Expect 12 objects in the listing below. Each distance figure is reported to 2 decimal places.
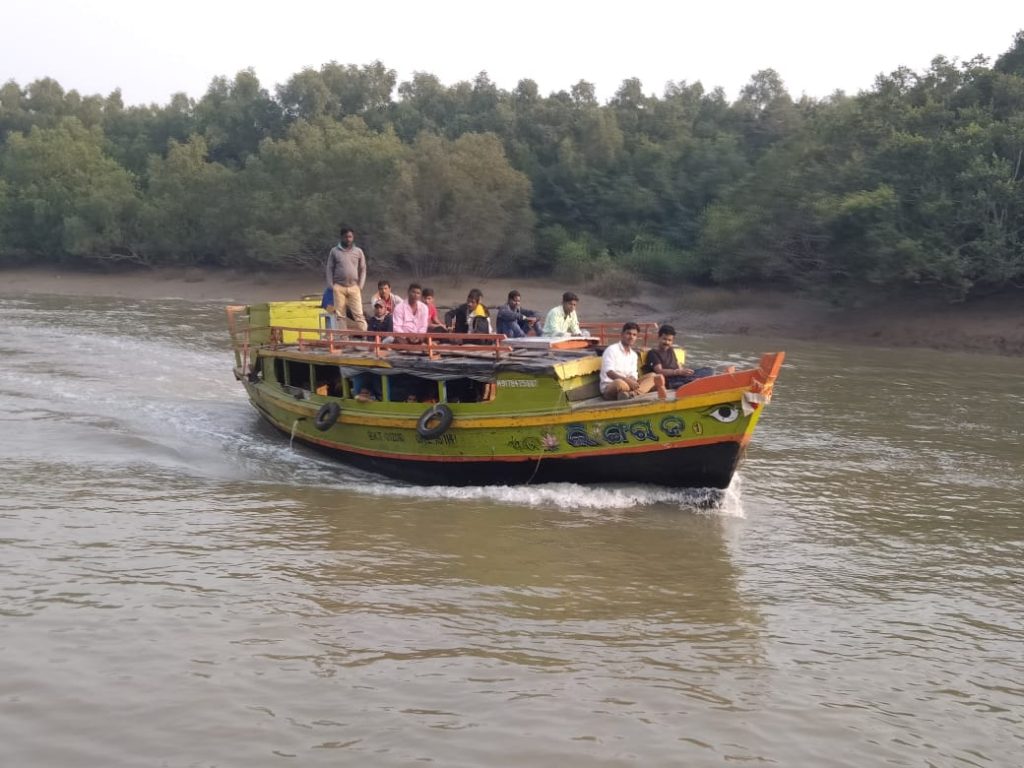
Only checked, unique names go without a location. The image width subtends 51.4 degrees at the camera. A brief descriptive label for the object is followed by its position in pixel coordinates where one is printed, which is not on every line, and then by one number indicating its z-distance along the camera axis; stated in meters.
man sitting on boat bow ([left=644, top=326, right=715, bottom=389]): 10.95
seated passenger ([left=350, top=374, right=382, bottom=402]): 12.03
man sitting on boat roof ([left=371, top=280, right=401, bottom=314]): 12.93
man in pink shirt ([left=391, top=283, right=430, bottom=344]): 12.73
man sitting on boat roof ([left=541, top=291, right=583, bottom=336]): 12.65
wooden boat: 9.86
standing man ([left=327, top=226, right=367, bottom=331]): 13.77
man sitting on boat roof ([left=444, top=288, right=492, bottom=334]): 12.69
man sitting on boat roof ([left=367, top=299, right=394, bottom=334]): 12.84
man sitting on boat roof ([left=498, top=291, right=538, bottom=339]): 12.86
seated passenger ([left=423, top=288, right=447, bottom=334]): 13.06
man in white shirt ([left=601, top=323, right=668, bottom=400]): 10.40
